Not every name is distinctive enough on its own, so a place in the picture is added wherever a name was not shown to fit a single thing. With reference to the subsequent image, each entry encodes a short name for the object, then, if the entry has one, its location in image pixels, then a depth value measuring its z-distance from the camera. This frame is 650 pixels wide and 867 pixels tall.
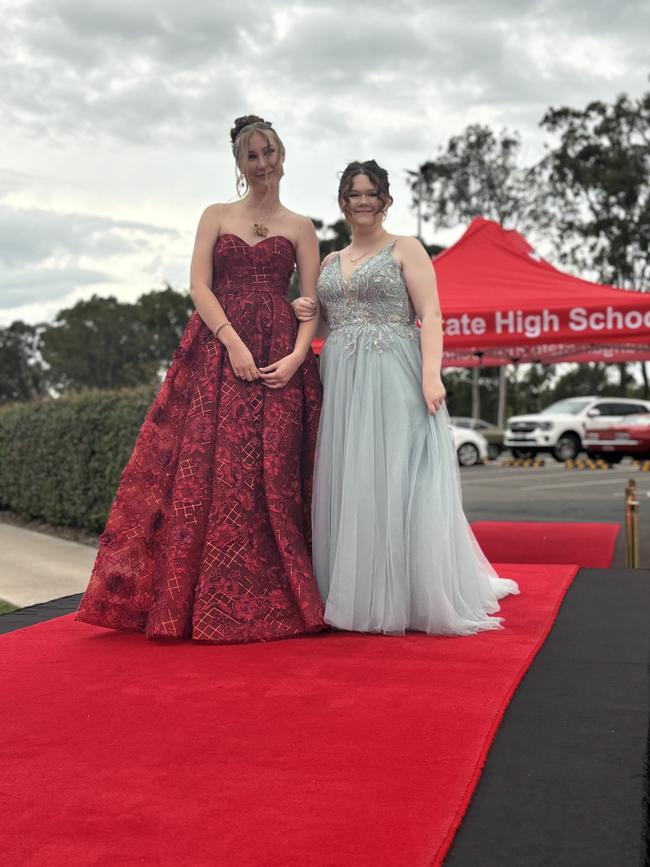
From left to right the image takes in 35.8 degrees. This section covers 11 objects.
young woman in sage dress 3.96
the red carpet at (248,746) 2.00
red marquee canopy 6.67
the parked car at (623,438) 22.03
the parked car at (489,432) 25.61
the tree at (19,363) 55.14
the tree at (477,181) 36.81
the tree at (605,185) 34.53
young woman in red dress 3.89
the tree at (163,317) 51.31
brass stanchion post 6.67
